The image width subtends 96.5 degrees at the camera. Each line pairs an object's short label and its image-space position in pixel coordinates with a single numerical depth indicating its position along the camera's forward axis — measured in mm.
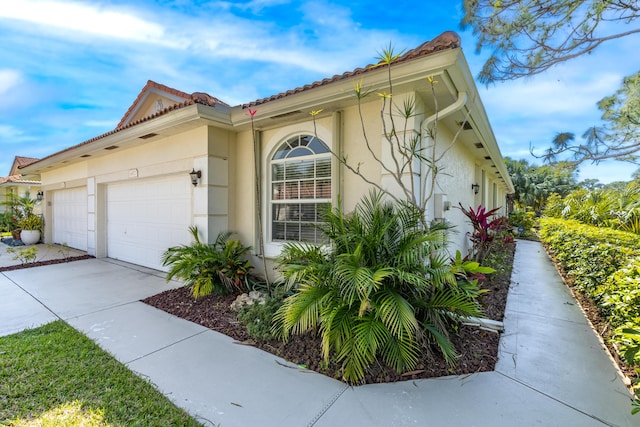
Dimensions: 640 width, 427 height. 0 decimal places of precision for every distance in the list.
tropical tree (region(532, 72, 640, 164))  7344
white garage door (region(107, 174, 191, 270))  7027
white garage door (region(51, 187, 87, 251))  10938
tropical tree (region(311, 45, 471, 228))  4223
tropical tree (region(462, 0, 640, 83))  5926
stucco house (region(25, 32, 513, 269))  4504
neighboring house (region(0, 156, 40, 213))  17062
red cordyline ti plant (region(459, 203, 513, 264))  6496
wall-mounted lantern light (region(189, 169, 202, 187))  6215
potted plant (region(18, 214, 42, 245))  12992
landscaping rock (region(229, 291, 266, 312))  4904
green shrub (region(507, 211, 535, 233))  18125
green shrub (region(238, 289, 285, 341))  3975
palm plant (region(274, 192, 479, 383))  3070
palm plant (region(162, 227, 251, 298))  5480
